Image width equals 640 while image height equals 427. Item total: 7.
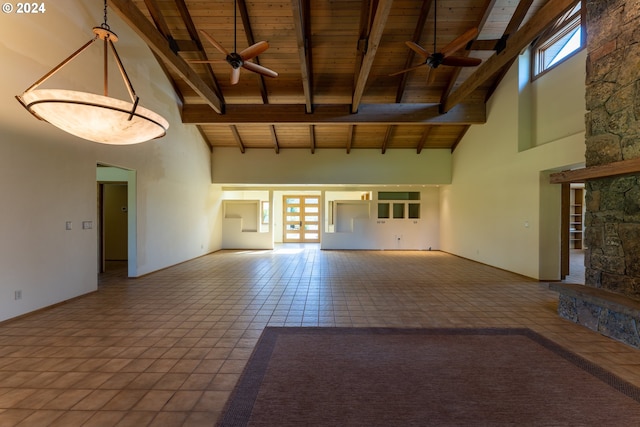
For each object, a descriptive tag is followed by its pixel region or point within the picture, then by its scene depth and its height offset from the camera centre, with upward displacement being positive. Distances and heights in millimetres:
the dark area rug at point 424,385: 1764 -1298
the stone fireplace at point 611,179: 2842 +393
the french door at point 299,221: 12516 -431
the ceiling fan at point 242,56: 3918 +2246
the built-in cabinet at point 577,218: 9664 -164
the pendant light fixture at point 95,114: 2092 +780
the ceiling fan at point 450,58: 3762 +2314
